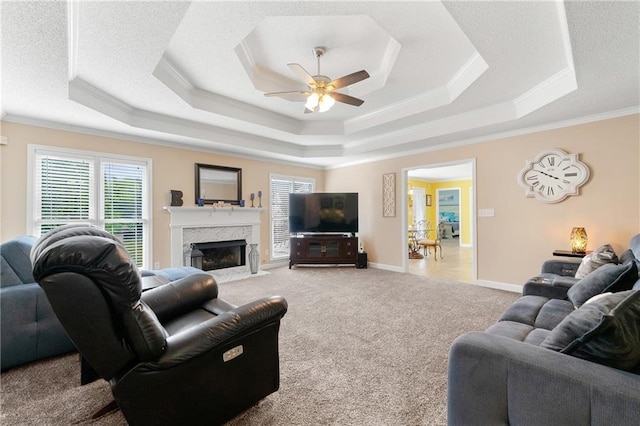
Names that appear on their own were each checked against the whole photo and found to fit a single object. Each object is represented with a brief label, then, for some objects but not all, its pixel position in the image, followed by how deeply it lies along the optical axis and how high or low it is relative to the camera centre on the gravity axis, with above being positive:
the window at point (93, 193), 3.71 +0.34
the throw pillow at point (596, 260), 2.60 -0.44
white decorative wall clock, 3.73 +0.52
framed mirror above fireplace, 5.15 +0.62
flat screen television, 6.15 +0.06
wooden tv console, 6.00 -0.74
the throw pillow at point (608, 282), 1.90 -0.47
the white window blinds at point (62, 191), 3.70 +0.35
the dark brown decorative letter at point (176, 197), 4.73 +0.32
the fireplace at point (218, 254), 4.93 -0.73
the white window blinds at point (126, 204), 4.22 +0.20
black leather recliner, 1.15 -0.59
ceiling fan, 2.72 +1.31
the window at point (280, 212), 6.38 +0.08
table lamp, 3.53 -0.34
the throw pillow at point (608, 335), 1.04 -0.47
